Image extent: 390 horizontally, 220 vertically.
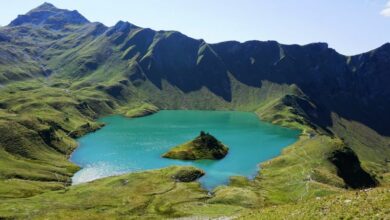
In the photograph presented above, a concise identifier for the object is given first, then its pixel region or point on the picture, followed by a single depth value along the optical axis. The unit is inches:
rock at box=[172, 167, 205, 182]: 7204.7
